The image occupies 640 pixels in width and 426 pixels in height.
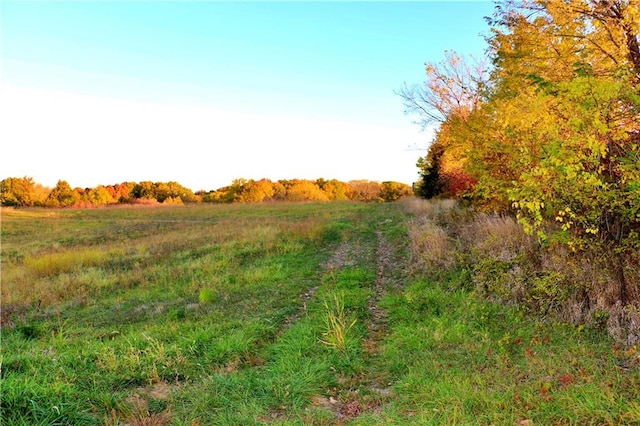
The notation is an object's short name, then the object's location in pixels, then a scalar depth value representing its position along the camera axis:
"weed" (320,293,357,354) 5.40
